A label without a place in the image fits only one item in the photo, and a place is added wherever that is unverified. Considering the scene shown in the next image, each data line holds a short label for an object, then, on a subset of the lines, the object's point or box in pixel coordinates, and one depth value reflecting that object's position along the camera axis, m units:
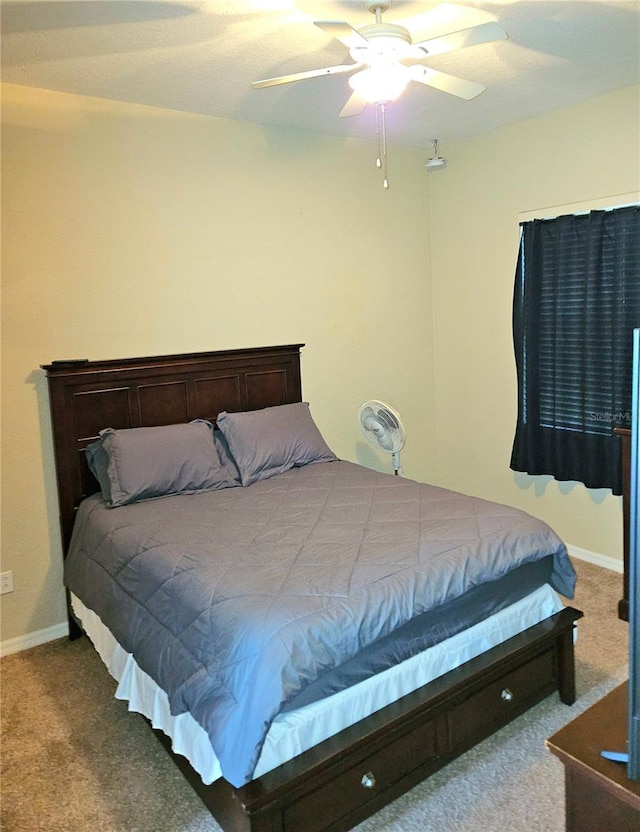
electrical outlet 3.12
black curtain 3.49
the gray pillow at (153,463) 3.04
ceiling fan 2.02
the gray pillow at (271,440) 3.38
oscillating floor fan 3.79
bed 1.82
